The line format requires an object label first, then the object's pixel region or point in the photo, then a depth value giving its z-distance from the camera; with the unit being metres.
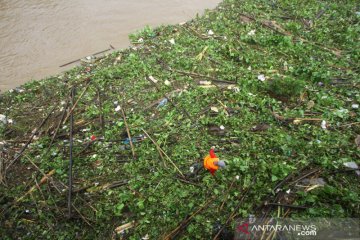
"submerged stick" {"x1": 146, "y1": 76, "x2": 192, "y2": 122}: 4.24
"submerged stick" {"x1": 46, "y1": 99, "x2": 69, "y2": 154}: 4.05
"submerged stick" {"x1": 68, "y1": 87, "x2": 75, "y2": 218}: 3.32
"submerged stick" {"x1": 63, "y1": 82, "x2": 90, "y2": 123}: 4.41
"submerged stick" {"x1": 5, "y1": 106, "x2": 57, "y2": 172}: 3.86
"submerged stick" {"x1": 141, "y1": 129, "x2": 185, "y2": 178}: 3.55
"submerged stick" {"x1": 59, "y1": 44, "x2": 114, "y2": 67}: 5.75
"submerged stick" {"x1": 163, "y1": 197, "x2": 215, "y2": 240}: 2.97
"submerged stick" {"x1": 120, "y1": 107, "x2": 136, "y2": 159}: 3.78
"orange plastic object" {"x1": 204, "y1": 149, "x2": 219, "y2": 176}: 3.37
